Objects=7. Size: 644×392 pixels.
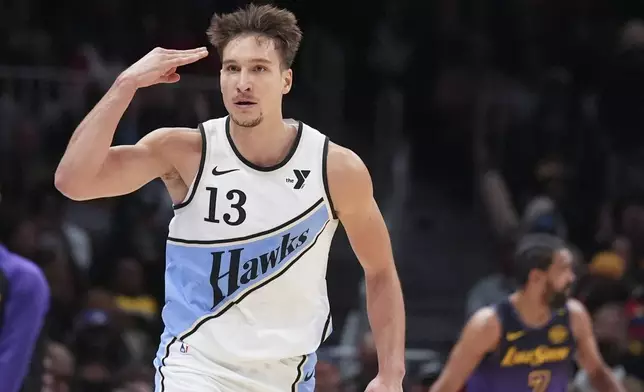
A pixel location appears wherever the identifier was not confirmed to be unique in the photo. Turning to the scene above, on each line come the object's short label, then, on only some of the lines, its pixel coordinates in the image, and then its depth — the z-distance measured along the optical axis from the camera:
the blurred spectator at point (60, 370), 15.13
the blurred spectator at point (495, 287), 18.69
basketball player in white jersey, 8.40
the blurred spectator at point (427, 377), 14.66
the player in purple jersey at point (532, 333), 12.98
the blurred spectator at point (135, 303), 17.25
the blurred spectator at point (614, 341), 16.09
